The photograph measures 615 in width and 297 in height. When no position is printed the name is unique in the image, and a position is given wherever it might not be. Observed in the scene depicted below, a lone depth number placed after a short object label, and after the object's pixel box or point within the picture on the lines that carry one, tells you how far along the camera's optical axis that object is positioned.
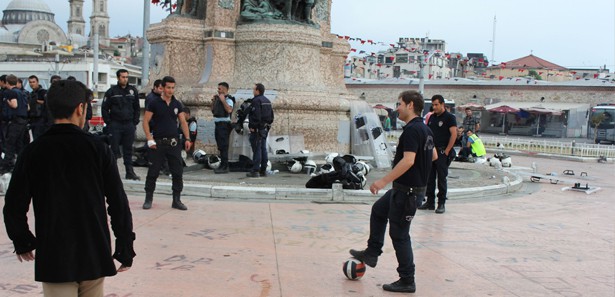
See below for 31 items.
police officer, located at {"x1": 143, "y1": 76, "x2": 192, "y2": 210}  7.54
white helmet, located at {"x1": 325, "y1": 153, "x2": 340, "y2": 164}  10.52
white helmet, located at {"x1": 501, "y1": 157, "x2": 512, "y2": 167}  15.59
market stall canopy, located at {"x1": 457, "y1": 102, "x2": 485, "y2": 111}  49.97
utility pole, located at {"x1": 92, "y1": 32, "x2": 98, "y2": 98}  40.26
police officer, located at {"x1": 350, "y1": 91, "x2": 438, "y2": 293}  4.75
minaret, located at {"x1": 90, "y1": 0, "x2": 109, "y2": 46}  133.50
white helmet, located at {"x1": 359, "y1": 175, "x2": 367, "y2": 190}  9.23
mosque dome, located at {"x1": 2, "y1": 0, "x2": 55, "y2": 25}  126.88
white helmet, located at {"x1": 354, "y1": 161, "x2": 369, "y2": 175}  9.42
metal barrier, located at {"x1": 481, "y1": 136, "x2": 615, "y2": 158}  23.05
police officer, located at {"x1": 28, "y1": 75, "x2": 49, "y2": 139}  10.70
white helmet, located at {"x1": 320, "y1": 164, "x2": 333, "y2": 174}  9.96
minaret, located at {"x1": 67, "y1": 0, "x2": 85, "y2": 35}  140.38
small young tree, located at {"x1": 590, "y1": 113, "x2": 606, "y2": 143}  41.79
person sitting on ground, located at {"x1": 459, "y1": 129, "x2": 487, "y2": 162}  16.52
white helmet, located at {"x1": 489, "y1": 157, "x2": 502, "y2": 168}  14.73
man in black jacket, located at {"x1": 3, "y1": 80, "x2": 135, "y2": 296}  2.88
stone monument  11.82
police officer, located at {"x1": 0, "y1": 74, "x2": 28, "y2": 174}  10.34
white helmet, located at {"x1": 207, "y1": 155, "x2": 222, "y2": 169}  10.93
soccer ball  4.94
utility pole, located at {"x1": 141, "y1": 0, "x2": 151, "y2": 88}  20.36
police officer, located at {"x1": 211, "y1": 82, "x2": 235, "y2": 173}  10.50
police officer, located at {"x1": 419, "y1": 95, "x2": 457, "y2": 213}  8.39
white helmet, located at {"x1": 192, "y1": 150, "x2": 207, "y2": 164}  11.20
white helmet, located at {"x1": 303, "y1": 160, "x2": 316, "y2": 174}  10.78
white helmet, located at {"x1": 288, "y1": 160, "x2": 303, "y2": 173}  10.91
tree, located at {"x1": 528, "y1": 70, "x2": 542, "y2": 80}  65.40
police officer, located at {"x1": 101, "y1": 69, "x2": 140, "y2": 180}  9.18
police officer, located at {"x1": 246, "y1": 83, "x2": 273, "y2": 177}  9.80
